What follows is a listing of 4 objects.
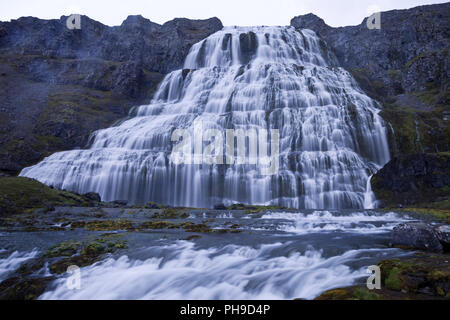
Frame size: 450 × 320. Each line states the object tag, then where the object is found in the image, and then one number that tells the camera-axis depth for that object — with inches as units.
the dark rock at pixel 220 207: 807.3
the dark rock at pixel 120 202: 883.6
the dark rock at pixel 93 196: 874.3
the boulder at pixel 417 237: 308.8
